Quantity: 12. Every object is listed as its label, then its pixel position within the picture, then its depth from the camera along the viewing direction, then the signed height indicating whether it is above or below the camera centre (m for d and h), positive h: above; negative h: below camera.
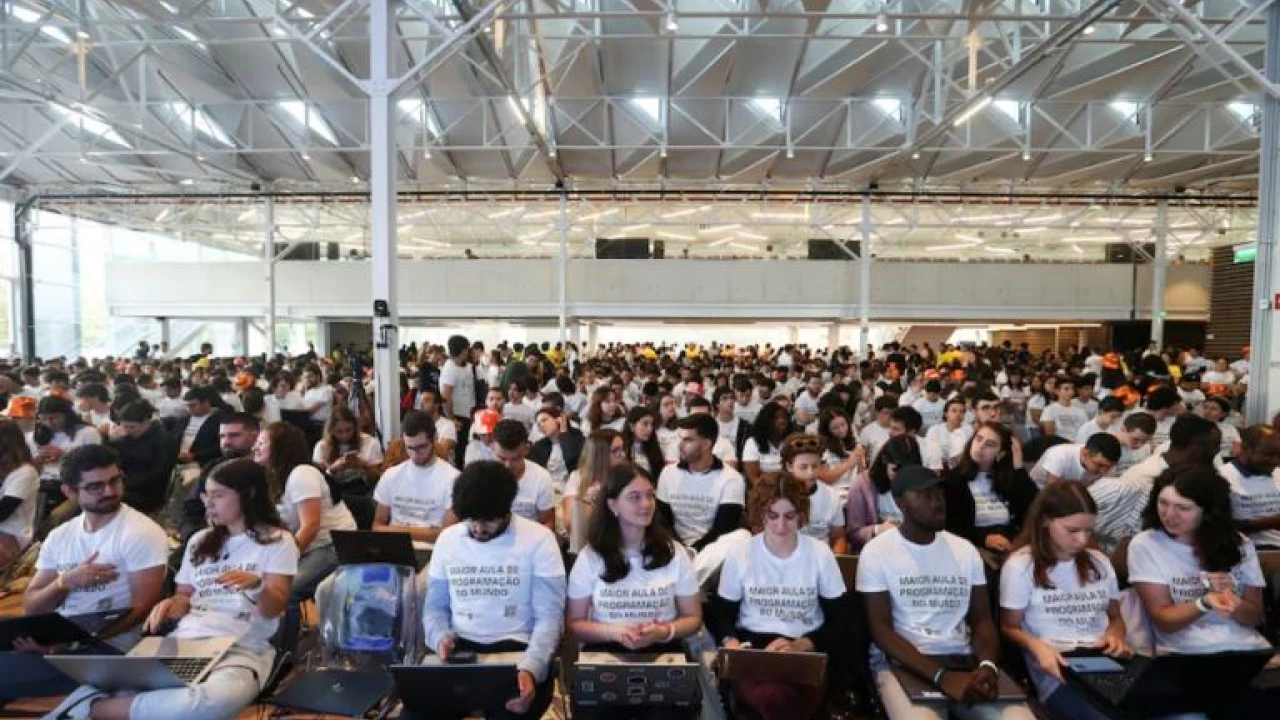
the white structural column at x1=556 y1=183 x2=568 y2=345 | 18.69 +1.80
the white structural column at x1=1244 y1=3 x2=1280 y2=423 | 8.16 +0.91
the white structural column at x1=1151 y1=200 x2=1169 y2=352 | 19.62 +1.78
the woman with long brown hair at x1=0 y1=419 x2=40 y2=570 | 4.59 -1.04
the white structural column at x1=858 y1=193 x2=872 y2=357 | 19.20 +1.53
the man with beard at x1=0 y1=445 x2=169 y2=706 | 3.49 -1.14
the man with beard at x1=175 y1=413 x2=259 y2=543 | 4.76 -0.82
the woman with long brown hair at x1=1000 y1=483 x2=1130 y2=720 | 3.29 -1.16
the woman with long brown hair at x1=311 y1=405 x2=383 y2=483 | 5.87 -1.00
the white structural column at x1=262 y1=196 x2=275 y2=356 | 19.22 +2.16
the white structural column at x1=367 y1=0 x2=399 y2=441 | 7.94 +1.19
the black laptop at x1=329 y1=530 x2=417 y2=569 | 3.70 -1.11
